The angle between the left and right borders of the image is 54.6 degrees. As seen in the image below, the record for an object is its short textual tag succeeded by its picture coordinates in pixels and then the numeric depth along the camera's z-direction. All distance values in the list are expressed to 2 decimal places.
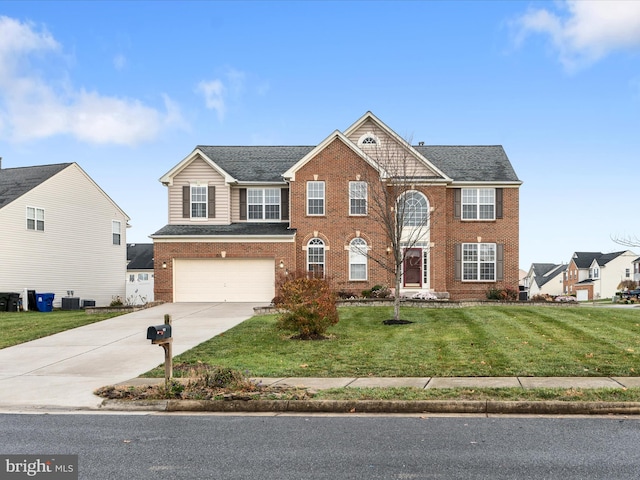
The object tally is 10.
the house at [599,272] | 83.56
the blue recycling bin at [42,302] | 32.62
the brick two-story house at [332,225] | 30.69
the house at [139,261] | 69.31
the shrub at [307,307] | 17.22
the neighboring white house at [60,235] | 33.47
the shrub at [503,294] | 31.28
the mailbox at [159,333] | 10.38
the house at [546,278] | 108.31
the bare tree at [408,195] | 30.38
